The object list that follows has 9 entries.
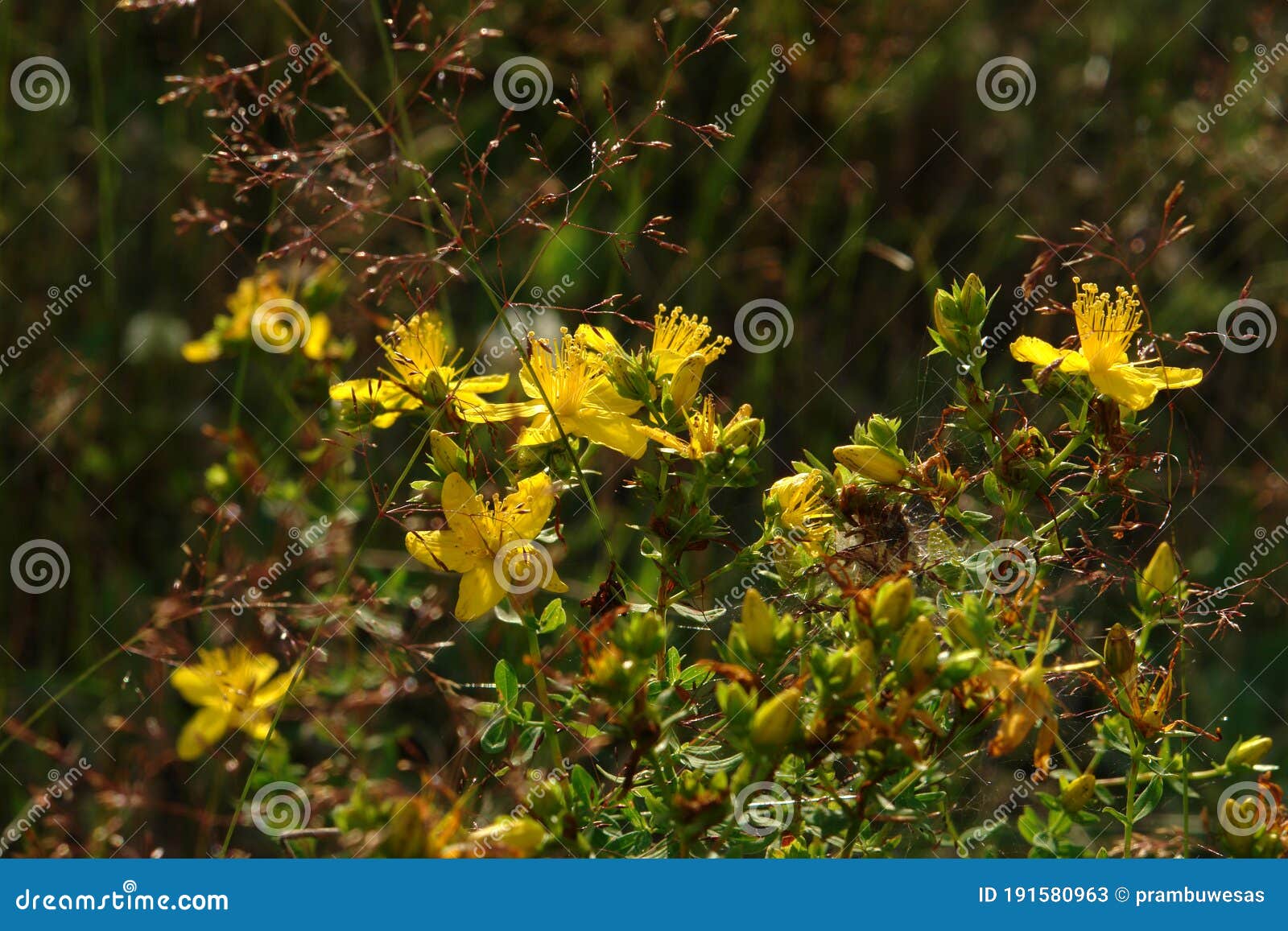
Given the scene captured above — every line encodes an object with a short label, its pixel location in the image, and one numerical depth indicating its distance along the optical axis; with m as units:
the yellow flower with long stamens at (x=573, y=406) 0.66
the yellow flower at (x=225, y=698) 0.74
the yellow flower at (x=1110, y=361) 0.66
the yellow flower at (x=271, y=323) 0.74
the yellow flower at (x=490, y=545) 0.66
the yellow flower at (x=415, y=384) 0.67
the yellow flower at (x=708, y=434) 0.66
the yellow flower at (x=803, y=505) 0.66
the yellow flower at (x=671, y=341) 0.67
